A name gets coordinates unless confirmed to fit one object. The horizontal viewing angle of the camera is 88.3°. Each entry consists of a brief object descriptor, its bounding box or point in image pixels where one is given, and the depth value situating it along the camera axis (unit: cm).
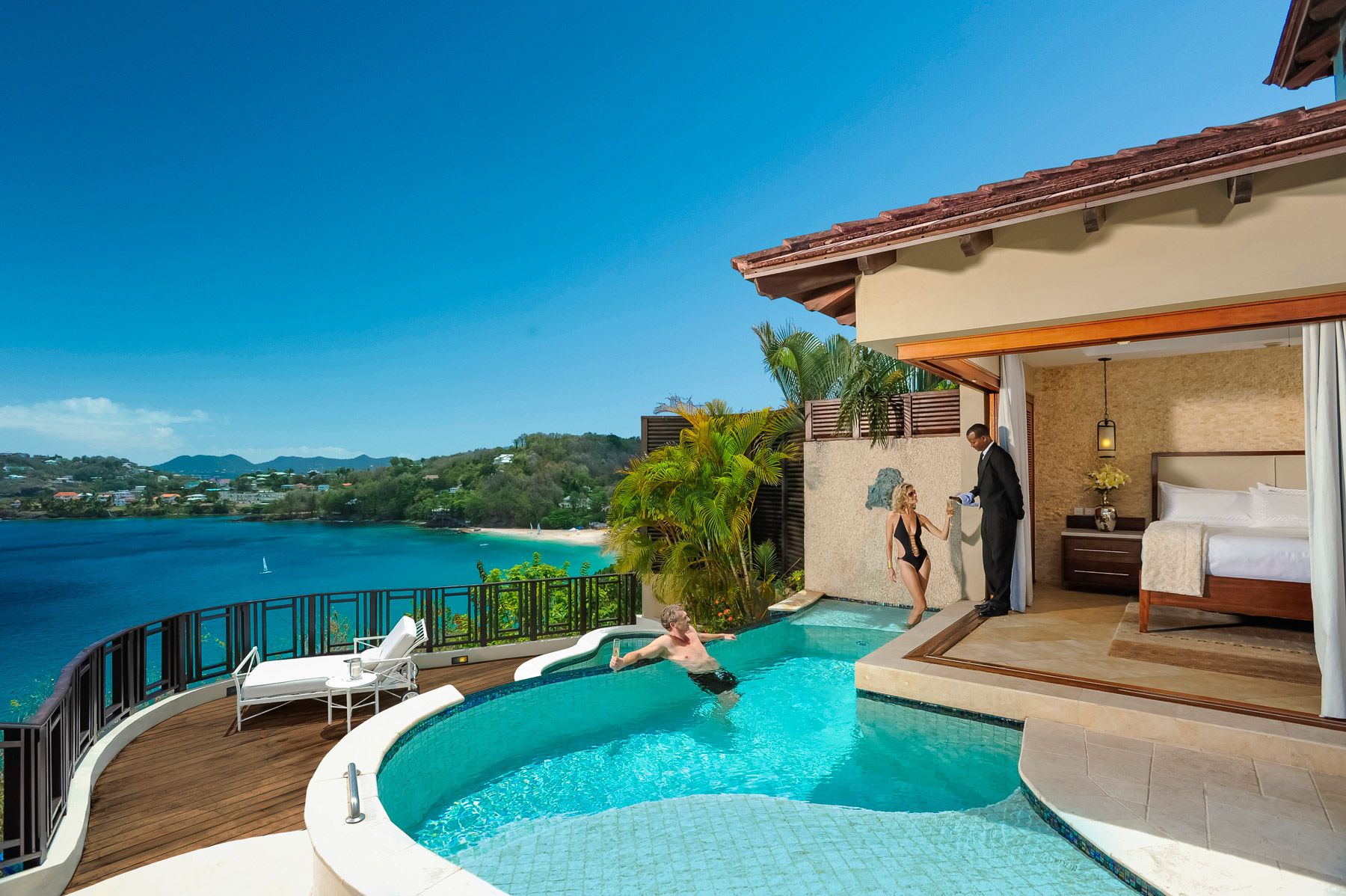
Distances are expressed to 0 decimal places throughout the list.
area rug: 530
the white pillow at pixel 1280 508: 711
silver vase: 844
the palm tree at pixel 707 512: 1001
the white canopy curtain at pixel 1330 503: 416
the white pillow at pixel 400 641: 652
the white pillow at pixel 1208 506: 747
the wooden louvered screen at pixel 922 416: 910
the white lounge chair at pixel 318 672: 614
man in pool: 623
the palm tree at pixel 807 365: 1309
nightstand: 811
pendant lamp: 861
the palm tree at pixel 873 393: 967
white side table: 605
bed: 554
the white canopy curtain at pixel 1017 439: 738
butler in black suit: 726
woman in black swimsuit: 793
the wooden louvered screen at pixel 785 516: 1121
